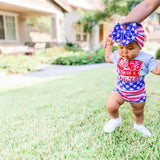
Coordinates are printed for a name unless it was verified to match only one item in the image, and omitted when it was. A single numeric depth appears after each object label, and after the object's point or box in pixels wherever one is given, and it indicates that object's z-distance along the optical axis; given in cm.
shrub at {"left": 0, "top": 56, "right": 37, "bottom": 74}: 727
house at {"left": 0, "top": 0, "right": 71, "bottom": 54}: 1229
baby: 136
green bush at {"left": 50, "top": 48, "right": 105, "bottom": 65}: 999
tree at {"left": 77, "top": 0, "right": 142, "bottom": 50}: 1482
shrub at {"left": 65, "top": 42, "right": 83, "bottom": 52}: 1341
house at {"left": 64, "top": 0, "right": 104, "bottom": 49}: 1823
